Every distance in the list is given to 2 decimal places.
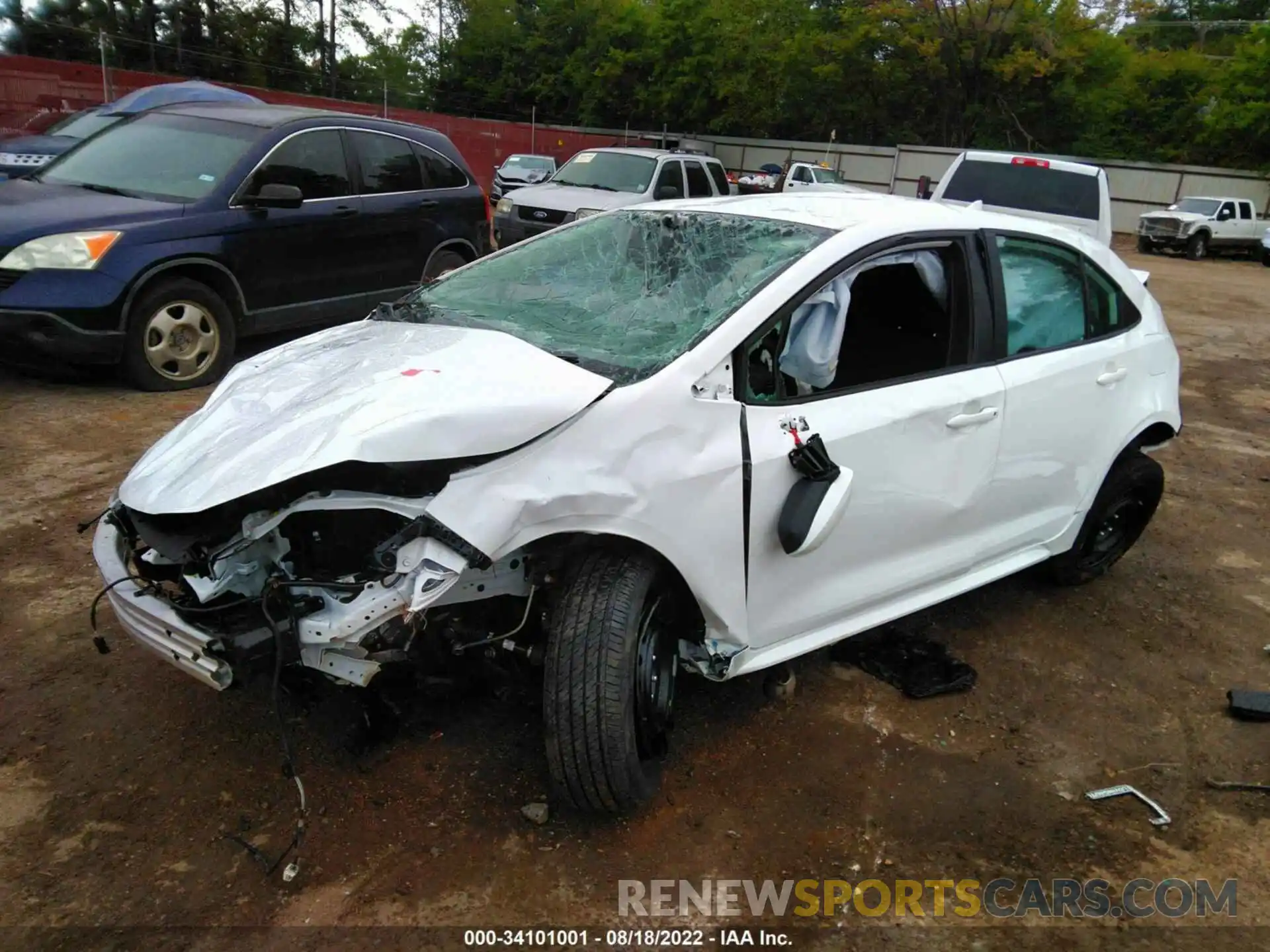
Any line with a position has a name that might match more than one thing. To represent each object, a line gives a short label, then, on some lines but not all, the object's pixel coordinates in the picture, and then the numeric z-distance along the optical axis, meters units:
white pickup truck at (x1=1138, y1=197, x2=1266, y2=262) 24.02
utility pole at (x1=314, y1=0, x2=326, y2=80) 36.62
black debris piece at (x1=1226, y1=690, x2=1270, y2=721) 3.40
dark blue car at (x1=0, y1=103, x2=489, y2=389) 5.45
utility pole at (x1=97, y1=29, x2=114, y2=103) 17.50
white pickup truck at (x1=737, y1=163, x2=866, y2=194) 22.75
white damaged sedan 2.36
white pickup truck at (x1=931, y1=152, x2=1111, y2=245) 9.56
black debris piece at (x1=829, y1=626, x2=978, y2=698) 3.46
